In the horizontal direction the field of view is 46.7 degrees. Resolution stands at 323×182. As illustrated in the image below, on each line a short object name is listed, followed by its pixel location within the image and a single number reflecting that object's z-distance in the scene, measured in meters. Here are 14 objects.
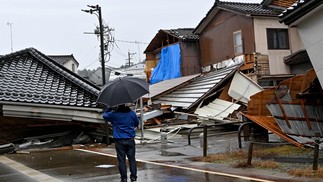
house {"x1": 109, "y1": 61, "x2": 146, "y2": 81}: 45.81
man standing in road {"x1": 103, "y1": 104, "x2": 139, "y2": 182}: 7.17
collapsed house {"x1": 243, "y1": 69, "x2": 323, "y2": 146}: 10.59
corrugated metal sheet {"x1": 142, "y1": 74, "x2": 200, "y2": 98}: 25.01
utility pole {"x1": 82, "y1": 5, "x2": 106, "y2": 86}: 17.56
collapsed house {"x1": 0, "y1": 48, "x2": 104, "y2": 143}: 12.62
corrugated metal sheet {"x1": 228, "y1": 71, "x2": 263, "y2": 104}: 21.80
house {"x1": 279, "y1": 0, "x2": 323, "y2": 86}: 8.70
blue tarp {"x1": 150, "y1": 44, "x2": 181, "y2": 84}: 31.34
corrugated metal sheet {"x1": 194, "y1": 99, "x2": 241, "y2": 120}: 20.31
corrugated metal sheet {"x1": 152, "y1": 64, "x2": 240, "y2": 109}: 21.44
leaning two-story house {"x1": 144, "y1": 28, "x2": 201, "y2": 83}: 30.81
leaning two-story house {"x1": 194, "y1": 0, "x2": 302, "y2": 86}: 24.42
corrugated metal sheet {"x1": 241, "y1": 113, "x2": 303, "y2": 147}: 11.05
